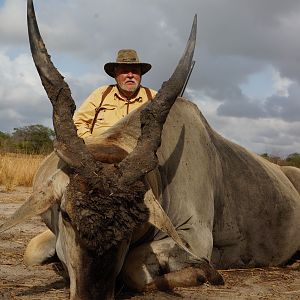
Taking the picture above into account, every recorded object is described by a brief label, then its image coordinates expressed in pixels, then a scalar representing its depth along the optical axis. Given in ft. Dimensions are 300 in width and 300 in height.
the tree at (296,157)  75.10
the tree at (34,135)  106.40
